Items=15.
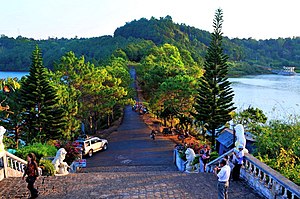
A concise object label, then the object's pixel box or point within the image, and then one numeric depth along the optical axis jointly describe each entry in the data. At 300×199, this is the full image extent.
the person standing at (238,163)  8.47
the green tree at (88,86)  22.61
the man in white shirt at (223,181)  6.75
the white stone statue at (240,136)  8.58
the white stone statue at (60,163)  10.13
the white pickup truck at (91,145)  16.46
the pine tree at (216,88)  19.19
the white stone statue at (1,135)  8.54
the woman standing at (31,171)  7.41
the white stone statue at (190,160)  11.05
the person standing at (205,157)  10.27
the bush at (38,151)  11.05
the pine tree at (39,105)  18.08
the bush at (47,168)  9.81
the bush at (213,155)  10.86
